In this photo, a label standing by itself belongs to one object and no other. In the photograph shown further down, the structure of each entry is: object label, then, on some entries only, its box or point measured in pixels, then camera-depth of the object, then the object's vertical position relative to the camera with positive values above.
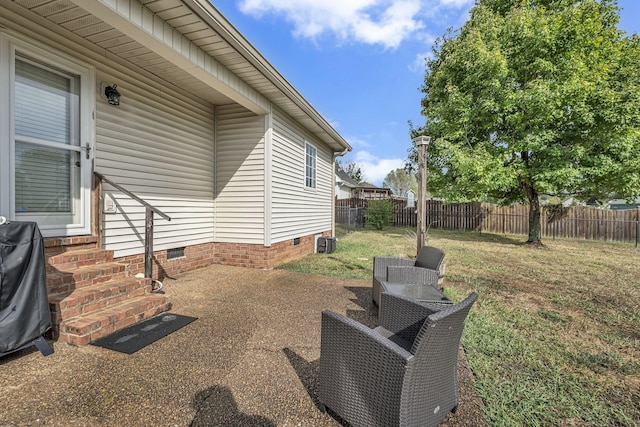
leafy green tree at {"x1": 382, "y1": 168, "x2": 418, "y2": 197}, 58.78 +6.07
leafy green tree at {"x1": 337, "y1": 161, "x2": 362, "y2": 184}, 46.22 +6.24
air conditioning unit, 8.34 -1.04
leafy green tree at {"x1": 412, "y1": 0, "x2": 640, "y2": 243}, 8.38 +3.21
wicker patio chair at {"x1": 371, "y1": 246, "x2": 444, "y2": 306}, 3.59 -0.76
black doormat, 2.56 -1.22
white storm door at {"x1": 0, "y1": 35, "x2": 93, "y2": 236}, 2.94 +0.72
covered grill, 2.18 -0.64
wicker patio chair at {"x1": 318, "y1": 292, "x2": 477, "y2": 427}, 1.49 -0.91
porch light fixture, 3.87 +1.47
